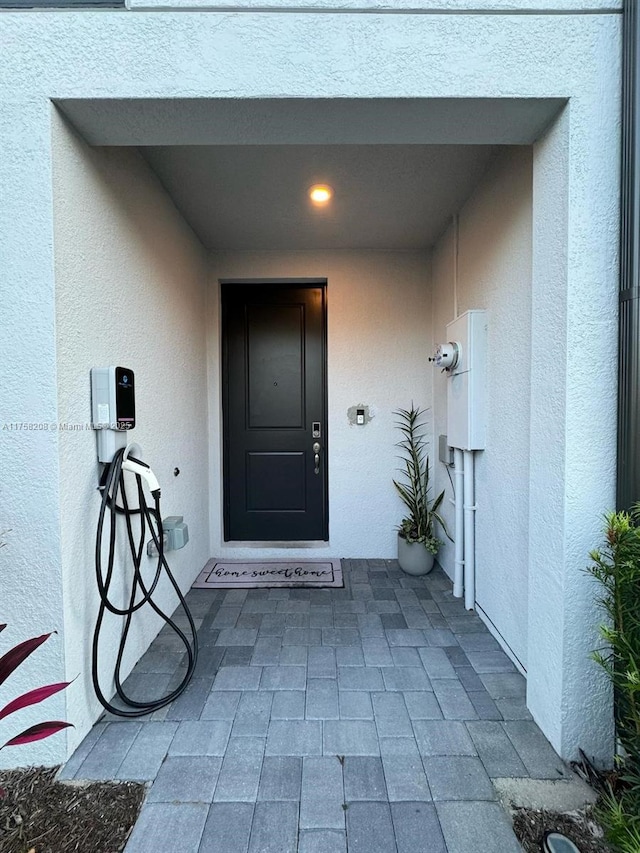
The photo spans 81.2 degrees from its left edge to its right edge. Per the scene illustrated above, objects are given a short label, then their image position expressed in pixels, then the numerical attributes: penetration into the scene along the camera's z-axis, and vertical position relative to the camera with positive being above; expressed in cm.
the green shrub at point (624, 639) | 106 -65
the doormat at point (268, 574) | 268 -118
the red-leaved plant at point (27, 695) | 106 -81
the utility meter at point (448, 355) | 231 +38
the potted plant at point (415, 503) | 281 -67
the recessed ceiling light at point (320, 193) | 219 +135
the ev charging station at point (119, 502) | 151 -37
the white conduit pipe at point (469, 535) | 230 -73
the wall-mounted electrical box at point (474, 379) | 216 +22
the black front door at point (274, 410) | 316 +6
